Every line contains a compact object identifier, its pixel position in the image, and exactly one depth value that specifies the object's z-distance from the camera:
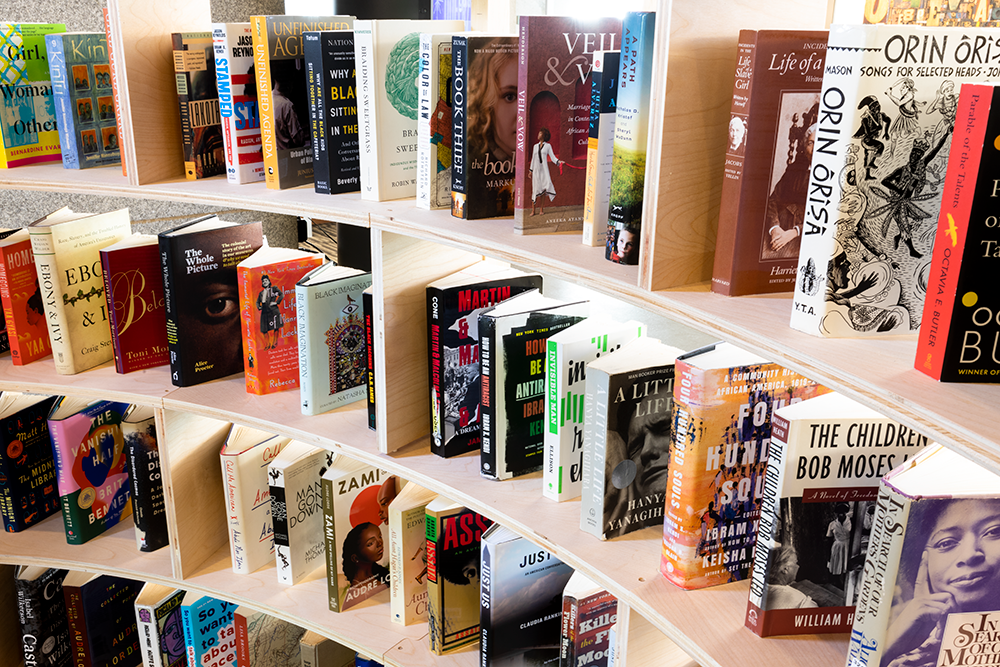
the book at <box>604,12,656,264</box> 0.85
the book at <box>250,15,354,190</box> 1.26
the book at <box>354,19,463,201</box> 1.15
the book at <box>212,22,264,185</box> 1.29
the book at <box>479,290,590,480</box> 1.14
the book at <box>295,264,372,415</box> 1.37
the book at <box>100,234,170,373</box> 1.45
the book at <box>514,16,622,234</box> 0.98
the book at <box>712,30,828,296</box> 0.76
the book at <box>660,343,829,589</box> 0.89
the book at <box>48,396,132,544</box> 1.59
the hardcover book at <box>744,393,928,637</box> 0.80
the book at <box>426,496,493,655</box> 1.32
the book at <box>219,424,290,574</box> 1.52
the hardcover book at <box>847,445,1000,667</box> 0.69
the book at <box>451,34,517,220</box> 1.06
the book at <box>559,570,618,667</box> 1.20
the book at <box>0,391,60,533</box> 1.63
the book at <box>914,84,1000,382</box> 0.60
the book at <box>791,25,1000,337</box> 0.67
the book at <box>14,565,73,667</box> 1.71
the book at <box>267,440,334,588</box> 1.48
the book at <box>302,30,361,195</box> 1.21
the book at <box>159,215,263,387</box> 1.42
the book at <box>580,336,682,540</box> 1.01
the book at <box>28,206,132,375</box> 1.45
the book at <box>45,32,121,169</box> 1.39
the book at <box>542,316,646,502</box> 1.08
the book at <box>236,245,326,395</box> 1.43
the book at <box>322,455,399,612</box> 1.42
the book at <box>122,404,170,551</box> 1.59
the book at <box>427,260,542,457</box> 1.23
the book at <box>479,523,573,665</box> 1.24
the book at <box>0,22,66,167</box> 1.41
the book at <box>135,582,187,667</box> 1.65
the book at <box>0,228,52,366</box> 1.50
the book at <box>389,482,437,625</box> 1.38
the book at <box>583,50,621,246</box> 0.94
